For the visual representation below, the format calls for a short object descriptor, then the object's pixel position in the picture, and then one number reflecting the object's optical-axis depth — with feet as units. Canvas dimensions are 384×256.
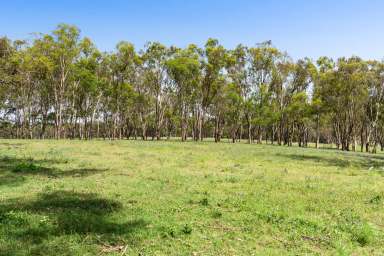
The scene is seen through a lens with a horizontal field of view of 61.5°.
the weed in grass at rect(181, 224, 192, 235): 31.63
